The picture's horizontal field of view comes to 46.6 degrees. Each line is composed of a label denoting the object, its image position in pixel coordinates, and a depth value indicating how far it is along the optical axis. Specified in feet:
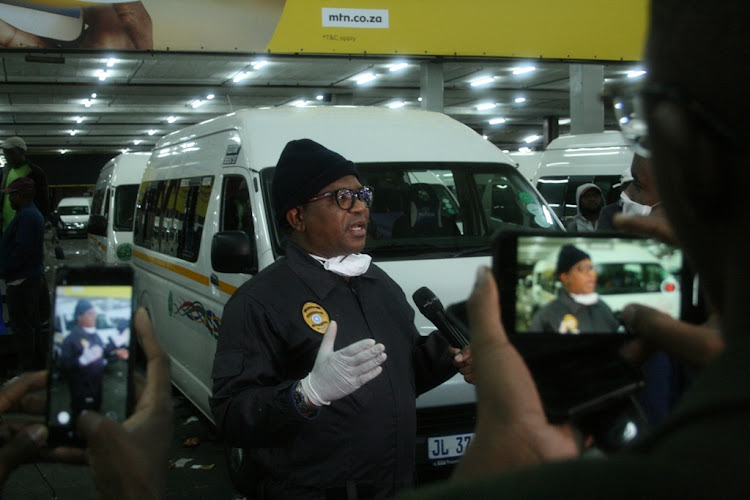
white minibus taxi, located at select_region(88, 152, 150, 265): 36.29
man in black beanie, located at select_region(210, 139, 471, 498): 8.76
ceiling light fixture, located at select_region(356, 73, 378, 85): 75.37
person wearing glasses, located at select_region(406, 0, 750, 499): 1.97
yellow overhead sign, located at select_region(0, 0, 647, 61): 31.96
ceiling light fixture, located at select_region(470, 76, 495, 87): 81.66
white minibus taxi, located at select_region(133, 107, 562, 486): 15.89
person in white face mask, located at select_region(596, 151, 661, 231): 16.06
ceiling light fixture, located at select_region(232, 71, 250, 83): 75.37
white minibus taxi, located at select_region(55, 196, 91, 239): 117.70
